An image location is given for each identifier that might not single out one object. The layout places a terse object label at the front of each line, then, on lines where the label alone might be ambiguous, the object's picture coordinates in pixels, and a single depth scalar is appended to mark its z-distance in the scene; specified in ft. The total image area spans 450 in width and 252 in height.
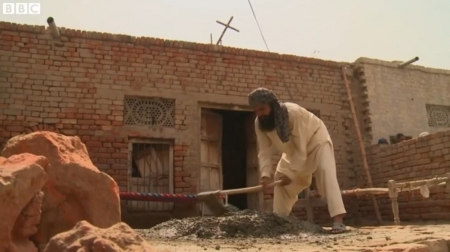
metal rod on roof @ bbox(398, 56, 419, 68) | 31.48
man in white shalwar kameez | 14.48
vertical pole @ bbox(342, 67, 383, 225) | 27.53
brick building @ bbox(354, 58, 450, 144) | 30.63
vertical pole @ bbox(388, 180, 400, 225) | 17.92
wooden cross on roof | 31.80
